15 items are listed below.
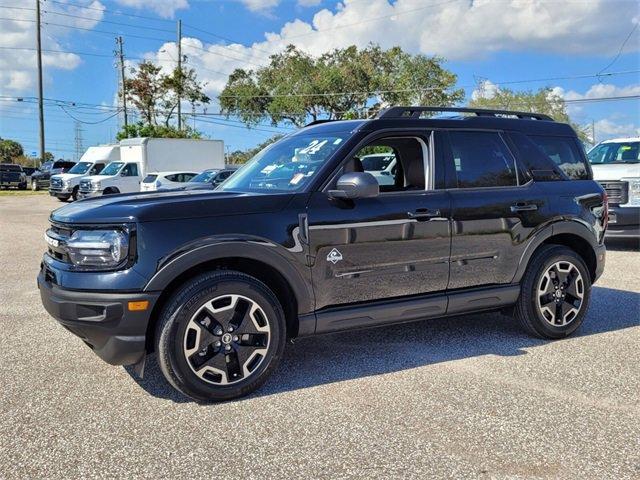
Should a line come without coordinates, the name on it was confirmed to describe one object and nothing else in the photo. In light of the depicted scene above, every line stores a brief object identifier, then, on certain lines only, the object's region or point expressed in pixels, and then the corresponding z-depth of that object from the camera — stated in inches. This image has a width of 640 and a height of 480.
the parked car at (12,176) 1460.4
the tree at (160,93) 1868.8
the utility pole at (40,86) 1599.4
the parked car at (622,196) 398.3
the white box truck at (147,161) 998.4
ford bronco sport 139.5
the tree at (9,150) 3304.6
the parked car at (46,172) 1471.5
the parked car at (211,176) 791.1
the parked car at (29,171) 2033.7
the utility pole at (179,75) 1859.0
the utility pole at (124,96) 1978.3
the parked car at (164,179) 943.0
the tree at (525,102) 2440.9
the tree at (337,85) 1888.5
